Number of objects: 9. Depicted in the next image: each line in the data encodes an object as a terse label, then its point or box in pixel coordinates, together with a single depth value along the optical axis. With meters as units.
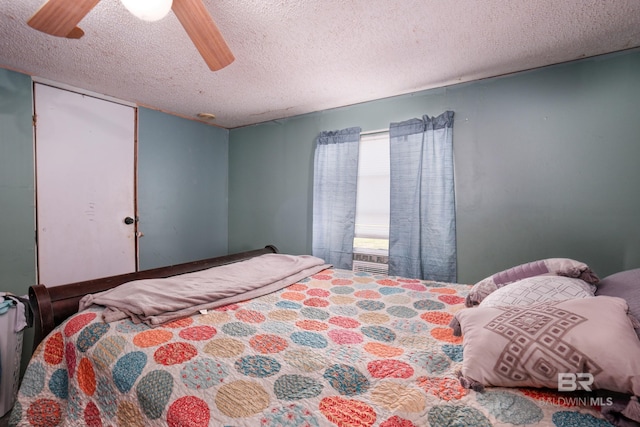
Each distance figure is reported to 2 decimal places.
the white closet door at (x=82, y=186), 2.44
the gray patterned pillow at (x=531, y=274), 1.44
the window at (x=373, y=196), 2.96
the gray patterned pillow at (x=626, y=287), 1.11
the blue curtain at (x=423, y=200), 2.56
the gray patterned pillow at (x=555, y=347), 0.76
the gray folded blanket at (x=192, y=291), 1.37
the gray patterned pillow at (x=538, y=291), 1.16
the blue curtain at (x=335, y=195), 3.05
